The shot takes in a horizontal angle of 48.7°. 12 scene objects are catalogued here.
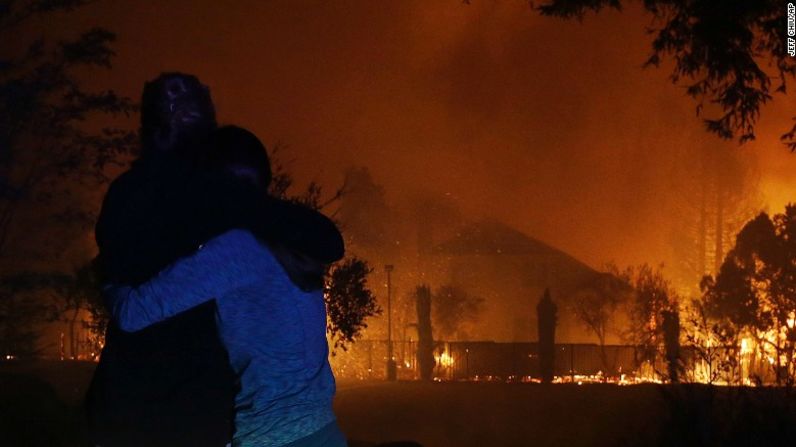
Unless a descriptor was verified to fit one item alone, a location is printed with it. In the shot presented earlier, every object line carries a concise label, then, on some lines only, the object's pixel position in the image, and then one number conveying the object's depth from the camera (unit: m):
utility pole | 29.79
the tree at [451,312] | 46.16
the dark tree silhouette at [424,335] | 30.22
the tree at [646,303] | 41.44
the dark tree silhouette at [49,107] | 13.45
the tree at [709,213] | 56.91
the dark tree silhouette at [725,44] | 8.38
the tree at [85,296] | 11.79
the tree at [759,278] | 33.44
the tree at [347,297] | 12.00
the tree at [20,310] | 13.42
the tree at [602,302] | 44.03
